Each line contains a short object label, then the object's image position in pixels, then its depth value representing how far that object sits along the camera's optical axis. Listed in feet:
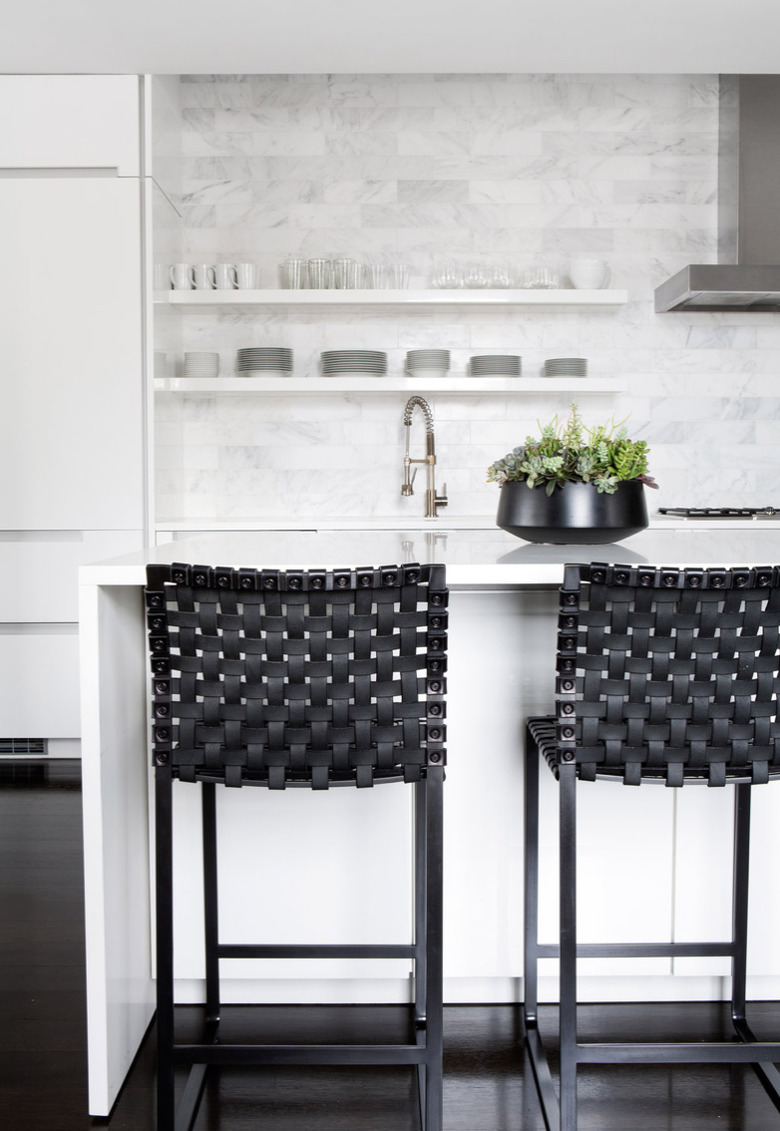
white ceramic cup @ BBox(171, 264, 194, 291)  13.14
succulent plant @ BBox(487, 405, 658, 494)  6.32
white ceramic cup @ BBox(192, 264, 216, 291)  13.24
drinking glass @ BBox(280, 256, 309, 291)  13.29
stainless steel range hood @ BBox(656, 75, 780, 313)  13.20
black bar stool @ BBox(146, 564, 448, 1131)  4.58
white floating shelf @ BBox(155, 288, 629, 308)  12.97
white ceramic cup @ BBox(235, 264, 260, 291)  13.32
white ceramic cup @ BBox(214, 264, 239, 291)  13.28
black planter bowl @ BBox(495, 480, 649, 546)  6.36
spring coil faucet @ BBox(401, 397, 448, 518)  13.43
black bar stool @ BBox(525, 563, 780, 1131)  4.63
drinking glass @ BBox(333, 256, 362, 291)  13.26
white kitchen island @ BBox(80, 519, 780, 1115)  6.27
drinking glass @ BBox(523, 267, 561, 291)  13.43
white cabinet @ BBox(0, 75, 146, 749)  11.95
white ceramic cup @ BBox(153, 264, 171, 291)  12.41
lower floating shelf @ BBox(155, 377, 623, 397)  13.03
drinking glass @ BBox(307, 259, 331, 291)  13.26
